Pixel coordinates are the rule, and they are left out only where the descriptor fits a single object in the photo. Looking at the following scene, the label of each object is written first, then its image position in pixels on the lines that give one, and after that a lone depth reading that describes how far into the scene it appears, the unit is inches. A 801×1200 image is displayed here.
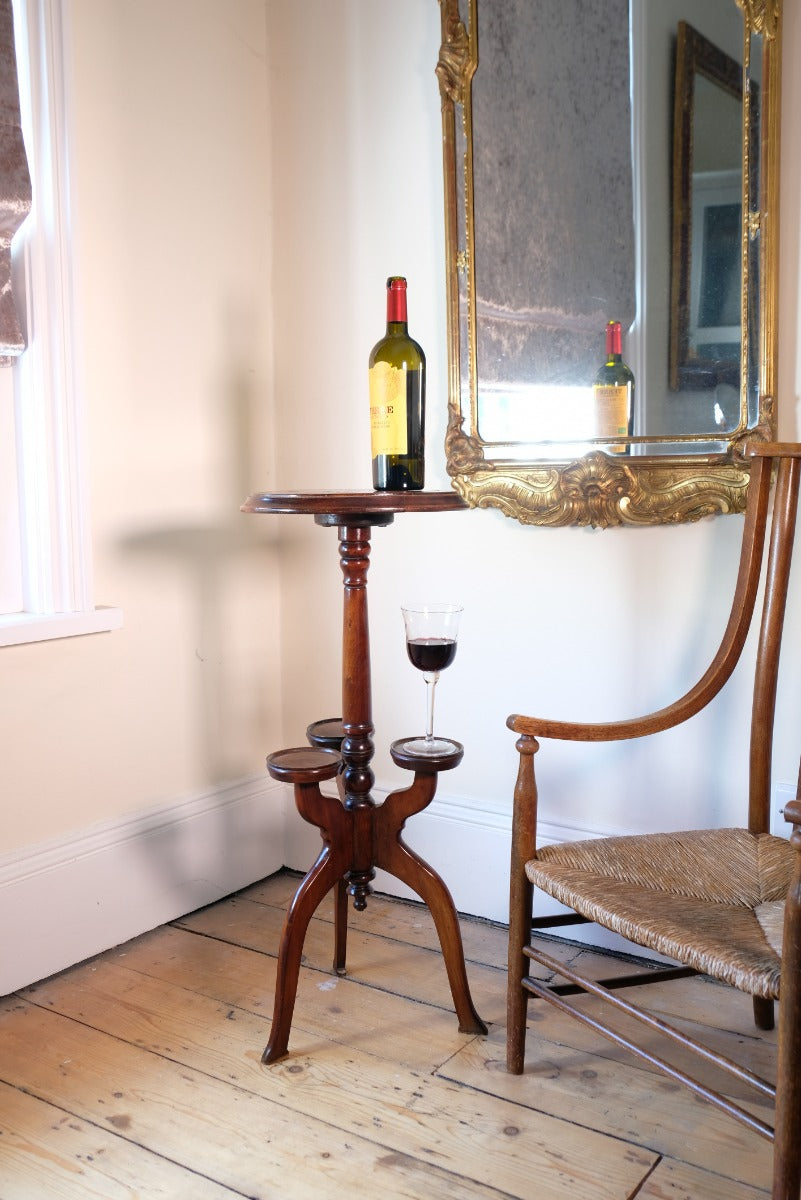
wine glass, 69.7
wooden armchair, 47.9
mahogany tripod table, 68.8
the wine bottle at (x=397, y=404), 70.4
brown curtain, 73.6
